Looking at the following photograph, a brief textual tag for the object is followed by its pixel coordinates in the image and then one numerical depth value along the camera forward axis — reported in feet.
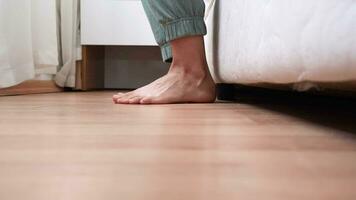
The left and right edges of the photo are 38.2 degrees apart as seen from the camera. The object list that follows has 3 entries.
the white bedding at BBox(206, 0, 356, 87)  1.77
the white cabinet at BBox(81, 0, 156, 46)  7.27
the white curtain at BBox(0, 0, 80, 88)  5.33
